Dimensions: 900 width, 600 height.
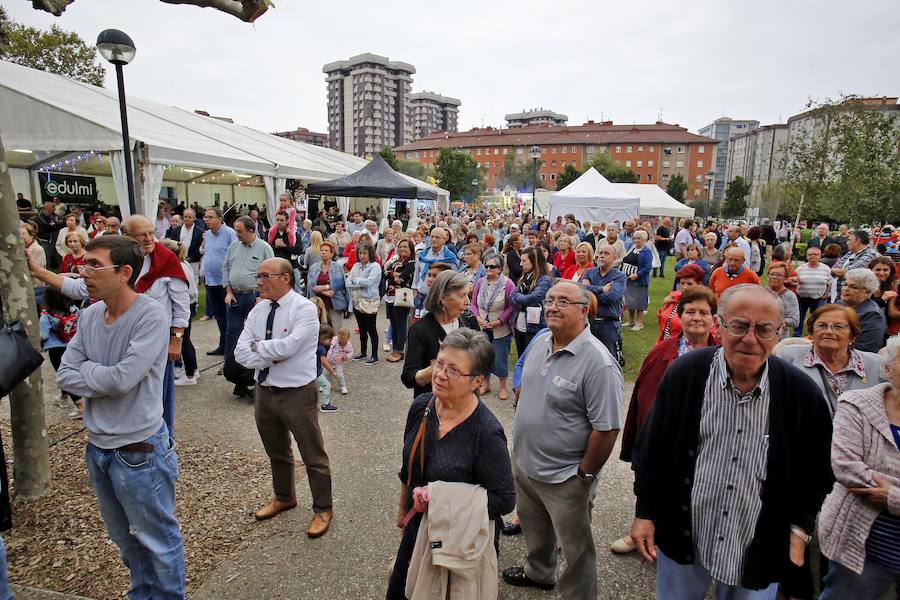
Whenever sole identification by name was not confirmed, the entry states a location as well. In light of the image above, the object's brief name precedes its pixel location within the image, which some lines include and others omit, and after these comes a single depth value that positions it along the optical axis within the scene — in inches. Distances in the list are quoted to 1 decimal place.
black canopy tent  505.4
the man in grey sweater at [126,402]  90.0
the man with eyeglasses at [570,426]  96.7
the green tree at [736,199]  2506.2
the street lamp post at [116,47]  259.4
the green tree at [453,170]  2536.9
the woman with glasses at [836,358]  114.4
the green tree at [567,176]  2680.1
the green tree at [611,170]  2768.2
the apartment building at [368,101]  5236.2
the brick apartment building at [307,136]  5438.0
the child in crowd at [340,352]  238.7
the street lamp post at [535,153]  757.3
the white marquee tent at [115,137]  377.7
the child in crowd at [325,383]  217.8
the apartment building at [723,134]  4933.6
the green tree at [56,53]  911.7
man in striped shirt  70.3
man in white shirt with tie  128.7
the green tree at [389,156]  2558.1
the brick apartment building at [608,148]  3836.1
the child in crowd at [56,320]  190.7
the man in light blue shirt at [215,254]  266.1
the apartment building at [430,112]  6195.9
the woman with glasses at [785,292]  212.4
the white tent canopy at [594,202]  723.4
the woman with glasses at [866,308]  164.9
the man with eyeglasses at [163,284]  160.2
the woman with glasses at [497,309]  227.3
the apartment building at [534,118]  6624.0
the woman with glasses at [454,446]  82.4
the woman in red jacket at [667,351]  116.0
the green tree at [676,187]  2733.8
